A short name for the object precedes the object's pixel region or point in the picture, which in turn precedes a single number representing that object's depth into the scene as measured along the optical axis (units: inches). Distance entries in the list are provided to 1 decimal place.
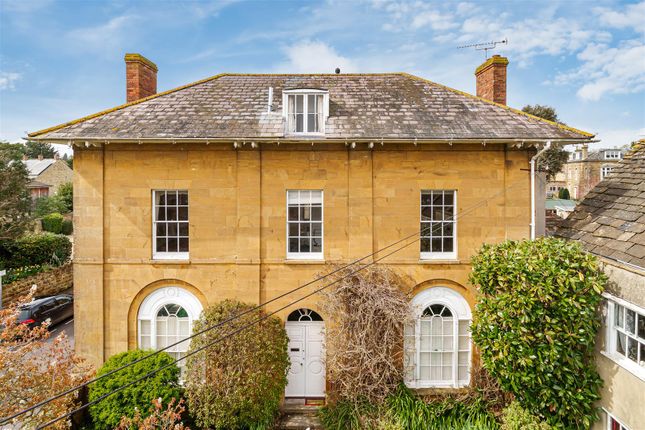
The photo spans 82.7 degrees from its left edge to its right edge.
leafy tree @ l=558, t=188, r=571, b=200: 2549.2
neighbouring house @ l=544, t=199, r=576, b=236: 1510.8
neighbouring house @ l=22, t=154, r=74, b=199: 1835.6
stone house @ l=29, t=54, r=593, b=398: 461.7
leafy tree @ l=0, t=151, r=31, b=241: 948.5
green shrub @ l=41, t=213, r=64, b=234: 1365.7
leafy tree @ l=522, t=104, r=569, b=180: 1446.9
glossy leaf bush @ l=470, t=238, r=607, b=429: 339.3
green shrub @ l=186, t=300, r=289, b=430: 381.1
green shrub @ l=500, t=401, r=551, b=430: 365.4
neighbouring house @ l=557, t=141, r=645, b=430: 316.5
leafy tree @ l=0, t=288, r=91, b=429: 326.3
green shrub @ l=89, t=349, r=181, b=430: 387.5
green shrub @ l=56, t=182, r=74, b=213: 1541.6
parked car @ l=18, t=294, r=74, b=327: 697.3
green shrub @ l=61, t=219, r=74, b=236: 1414.9
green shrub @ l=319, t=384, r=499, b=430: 400.5
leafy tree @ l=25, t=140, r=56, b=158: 3248.0
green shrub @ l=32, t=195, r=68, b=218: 1448.6
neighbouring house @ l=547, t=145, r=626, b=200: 2600.9
